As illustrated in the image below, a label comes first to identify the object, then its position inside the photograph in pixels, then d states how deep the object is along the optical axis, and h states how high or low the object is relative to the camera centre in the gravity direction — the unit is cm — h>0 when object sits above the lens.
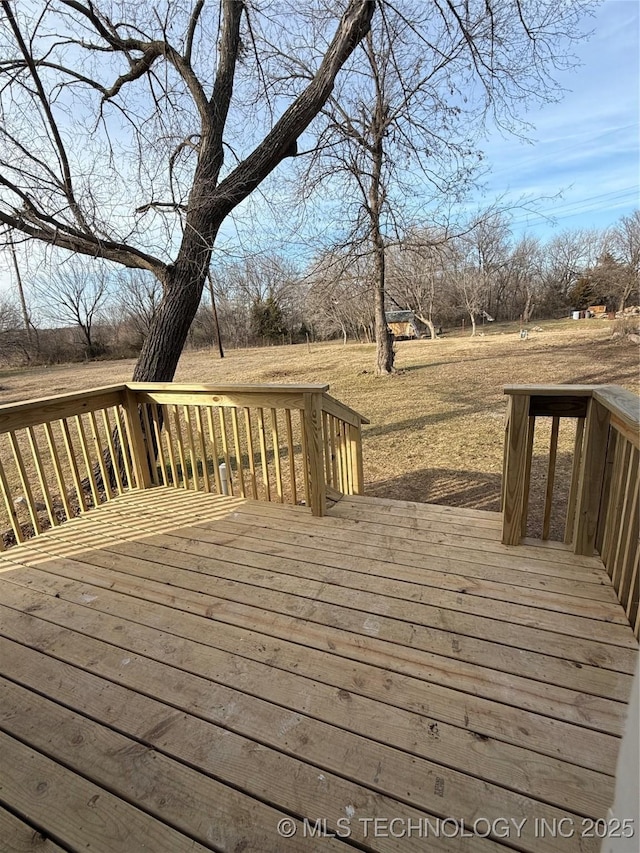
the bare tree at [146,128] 363 +196
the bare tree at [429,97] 454 +273
